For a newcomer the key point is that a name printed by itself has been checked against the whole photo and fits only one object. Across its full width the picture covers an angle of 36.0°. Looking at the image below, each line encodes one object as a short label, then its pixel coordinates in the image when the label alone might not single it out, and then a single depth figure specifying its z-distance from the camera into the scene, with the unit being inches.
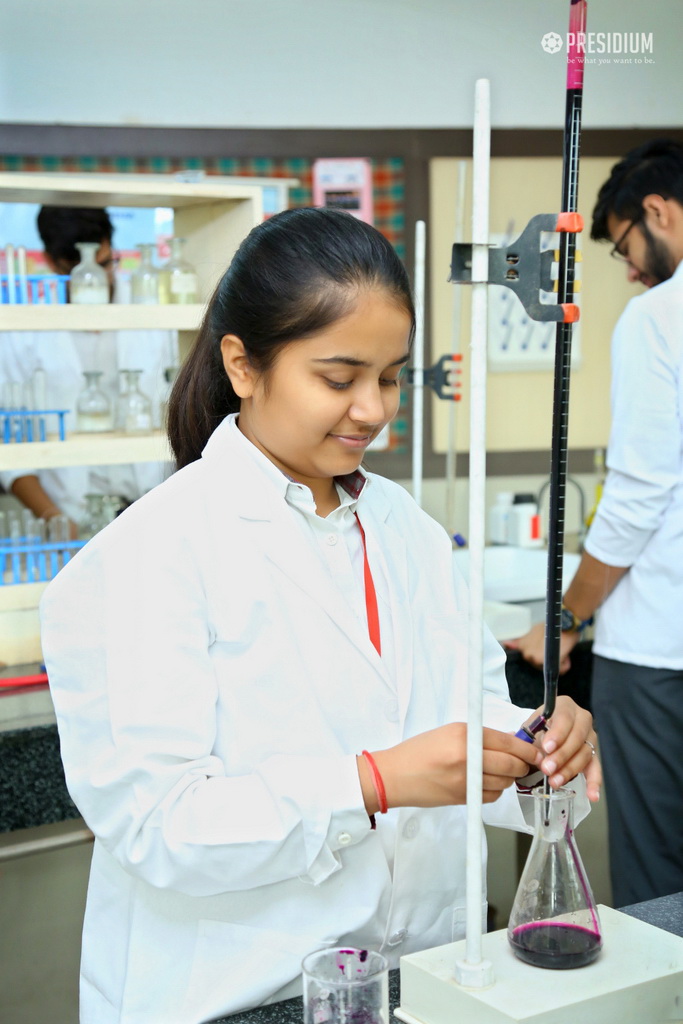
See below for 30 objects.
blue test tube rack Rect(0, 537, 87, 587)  87.3
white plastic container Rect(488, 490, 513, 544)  135.4
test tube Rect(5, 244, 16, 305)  84.8
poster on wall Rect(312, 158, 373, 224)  134.8
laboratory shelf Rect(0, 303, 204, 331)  84.2
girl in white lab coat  36.5
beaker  32.1
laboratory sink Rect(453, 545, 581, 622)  108.9
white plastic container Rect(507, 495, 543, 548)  132.0
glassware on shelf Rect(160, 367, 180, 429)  102.3
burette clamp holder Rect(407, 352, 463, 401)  98.8
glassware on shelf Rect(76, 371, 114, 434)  94.5
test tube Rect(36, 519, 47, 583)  87.9
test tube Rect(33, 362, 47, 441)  93.3
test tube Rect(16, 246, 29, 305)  85.4
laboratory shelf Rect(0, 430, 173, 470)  84.3
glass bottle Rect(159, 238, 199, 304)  93.0
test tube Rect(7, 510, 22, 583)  87.2
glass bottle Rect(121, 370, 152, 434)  94.7
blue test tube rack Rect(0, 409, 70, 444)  85.4
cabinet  84.4
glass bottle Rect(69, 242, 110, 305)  88.7
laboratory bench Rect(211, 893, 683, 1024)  38.4
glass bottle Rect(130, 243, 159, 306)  93.9
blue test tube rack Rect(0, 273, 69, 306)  85.4
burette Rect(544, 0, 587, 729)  32.7
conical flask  35.5
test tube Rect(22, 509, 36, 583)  87.7
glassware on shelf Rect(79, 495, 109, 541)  94.0
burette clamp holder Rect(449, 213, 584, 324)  32.6
